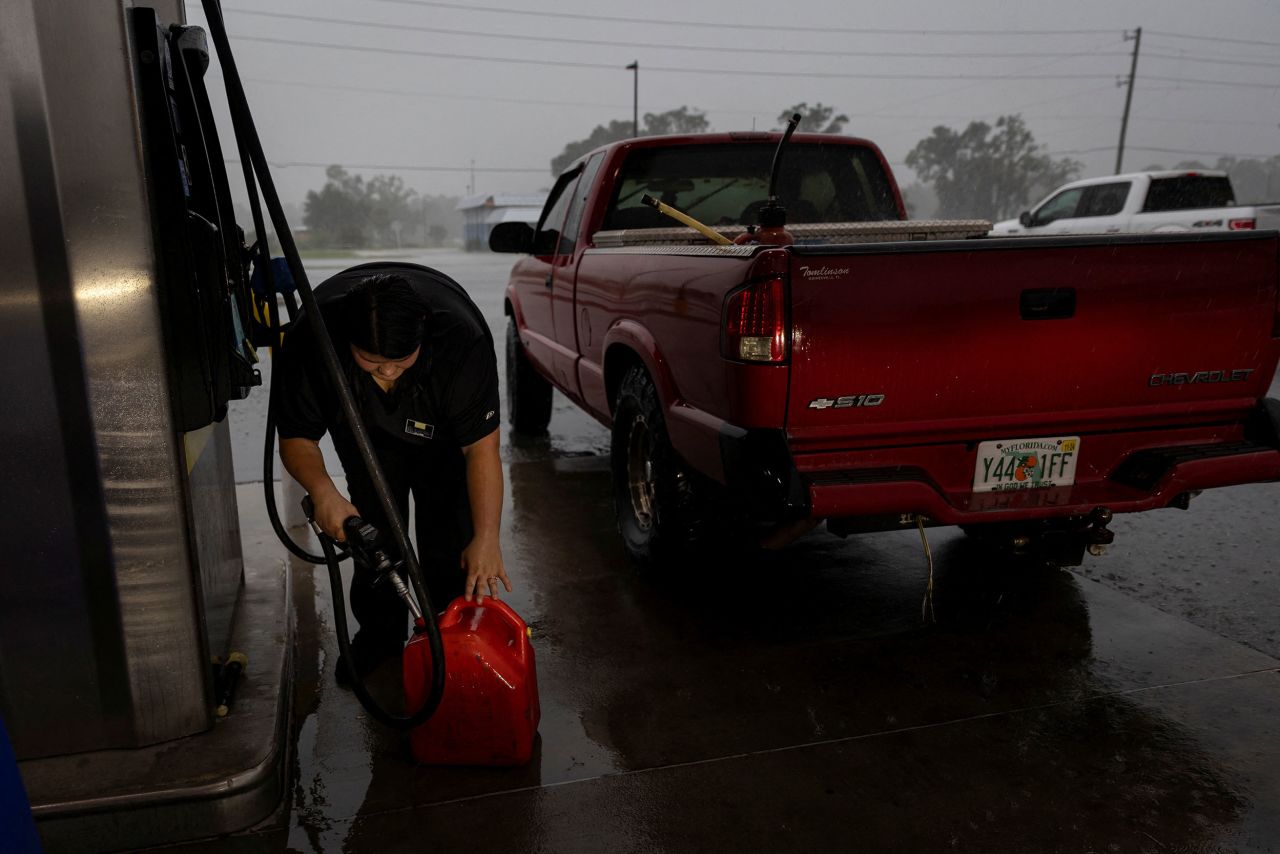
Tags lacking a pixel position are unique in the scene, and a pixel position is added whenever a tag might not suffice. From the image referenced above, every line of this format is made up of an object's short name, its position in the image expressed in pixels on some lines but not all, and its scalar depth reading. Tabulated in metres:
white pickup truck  11.93
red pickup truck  2.79
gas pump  2.05
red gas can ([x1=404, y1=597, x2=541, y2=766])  2.42
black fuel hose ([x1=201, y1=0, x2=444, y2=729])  2.16
